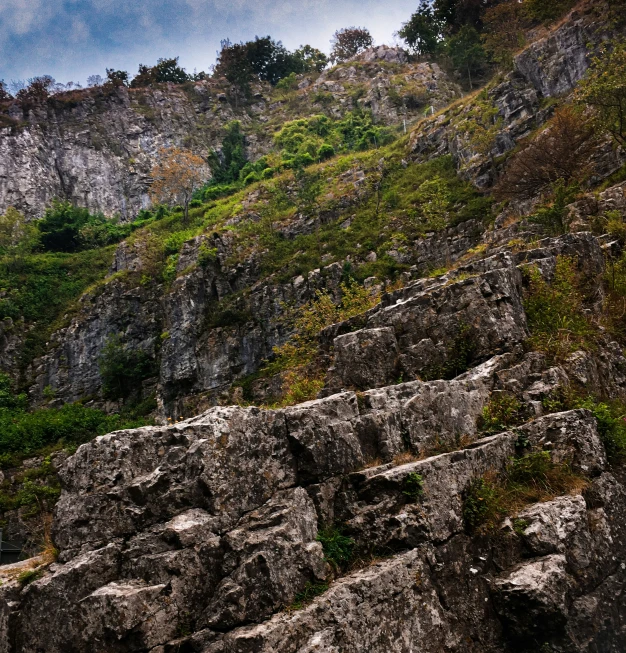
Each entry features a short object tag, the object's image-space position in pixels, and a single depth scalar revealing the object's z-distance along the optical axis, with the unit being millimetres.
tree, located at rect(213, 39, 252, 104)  75500
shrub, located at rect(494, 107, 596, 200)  22750
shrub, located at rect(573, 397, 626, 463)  7949
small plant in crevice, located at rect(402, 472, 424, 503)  6574
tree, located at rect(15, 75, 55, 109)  65500
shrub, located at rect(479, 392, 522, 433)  8414
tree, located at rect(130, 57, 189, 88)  76975
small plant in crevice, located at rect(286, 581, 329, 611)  5470
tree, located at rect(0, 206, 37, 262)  46062
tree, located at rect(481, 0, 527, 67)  41156
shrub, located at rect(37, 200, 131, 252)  51281
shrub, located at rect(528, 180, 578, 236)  16234
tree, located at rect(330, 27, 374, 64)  81688
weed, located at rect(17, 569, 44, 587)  6133
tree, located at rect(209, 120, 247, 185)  58188
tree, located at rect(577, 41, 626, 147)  20570
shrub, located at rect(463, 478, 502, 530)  6773
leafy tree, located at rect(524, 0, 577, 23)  36906
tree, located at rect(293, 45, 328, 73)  80125
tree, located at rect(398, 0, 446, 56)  62469
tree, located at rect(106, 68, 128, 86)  72625
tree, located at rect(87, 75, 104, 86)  73938
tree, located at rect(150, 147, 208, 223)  50750
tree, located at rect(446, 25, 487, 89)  52375
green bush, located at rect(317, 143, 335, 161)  49719
